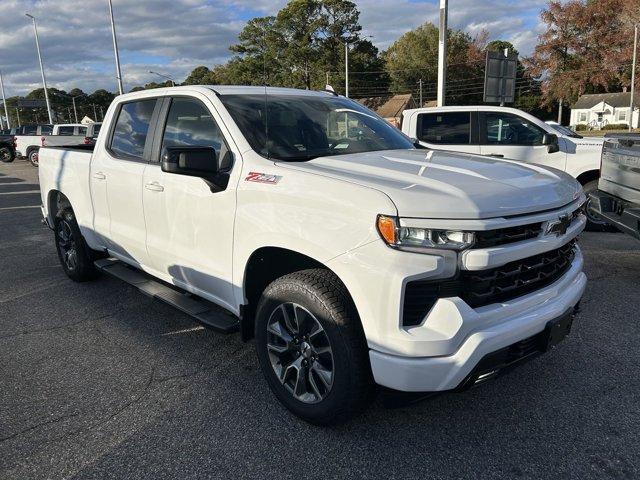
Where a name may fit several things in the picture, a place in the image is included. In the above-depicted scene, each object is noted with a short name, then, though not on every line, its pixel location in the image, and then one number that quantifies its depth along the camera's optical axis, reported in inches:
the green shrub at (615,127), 2340.1
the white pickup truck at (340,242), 90.7
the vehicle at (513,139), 305.4
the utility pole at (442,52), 460.4
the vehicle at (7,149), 1030.4
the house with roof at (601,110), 2920.8
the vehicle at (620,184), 189.5
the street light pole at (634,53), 1683.1
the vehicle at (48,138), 825.5
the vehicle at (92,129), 708.4
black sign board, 447.8
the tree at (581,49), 2073.1
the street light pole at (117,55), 1042.6
